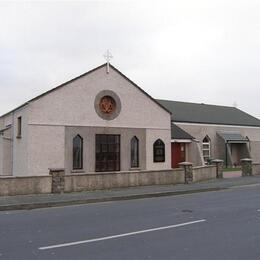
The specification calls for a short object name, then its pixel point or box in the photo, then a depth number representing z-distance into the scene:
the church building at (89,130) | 18.25
